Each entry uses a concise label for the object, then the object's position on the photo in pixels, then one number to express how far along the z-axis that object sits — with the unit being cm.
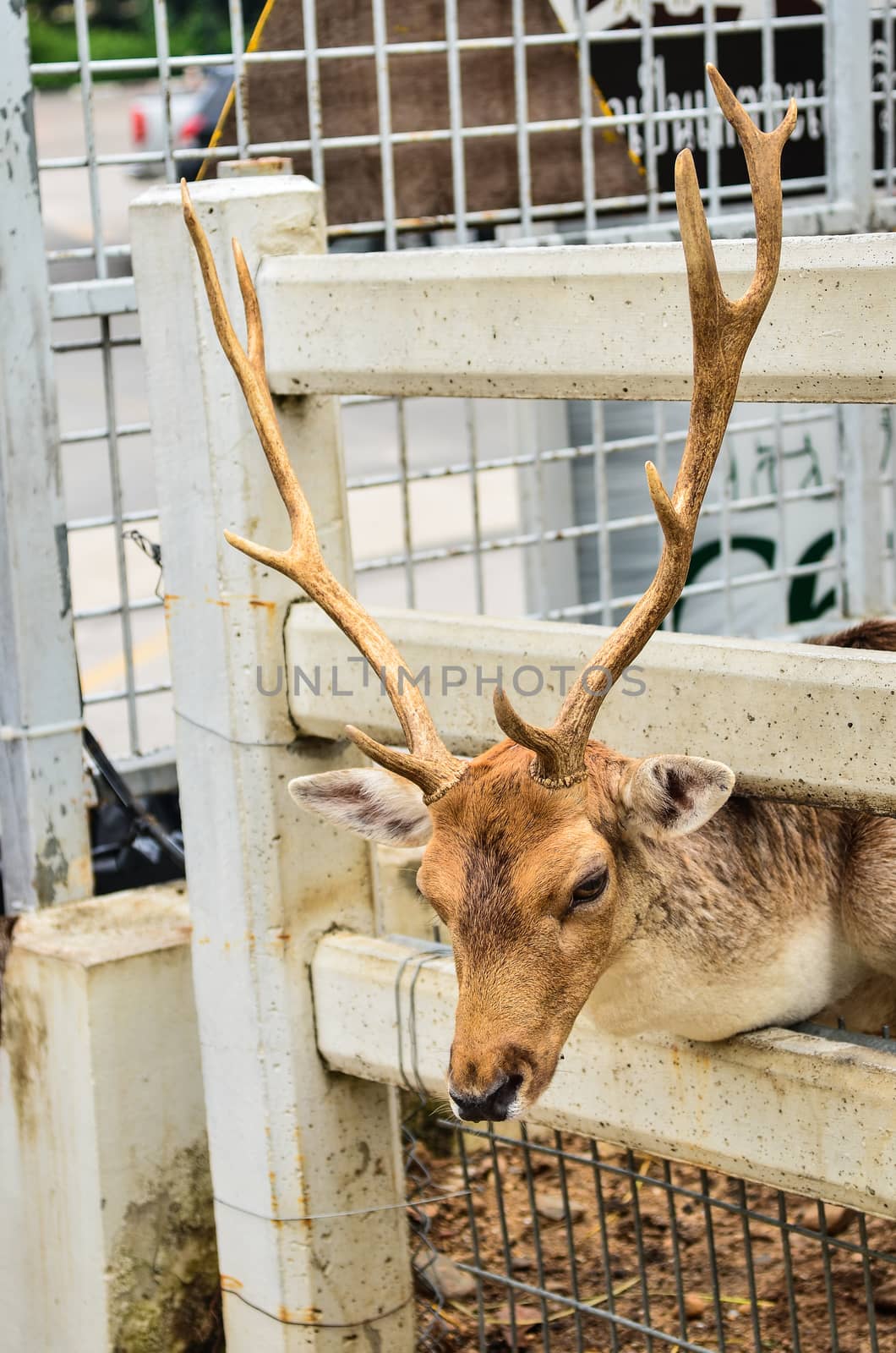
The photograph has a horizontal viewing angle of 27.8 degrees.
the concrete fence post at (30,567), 405
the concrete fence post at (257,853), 346
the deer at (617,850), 260
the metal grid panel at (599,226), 452
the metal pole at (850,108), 575
